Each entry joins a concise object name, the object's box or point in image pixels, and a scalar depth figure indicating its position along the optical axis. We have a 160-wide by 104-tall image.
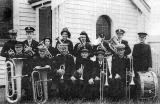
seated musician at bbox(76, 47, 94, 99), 7.81
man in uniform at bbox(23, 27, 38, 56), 8.24
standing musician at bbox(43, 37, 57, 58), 8.28
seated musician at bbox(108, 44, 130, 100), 7.78
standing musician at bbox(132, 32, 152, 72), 8.39
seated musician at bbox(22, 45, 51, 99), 7.75
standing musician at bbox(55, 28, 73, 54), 8.62
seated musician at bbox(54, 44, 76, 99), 7.83
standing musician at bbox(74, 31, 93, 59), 8.52
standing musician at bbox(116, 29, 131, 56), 8.44
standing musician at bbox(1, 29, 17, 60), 7.82
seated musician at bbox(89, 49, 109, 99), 7.76
